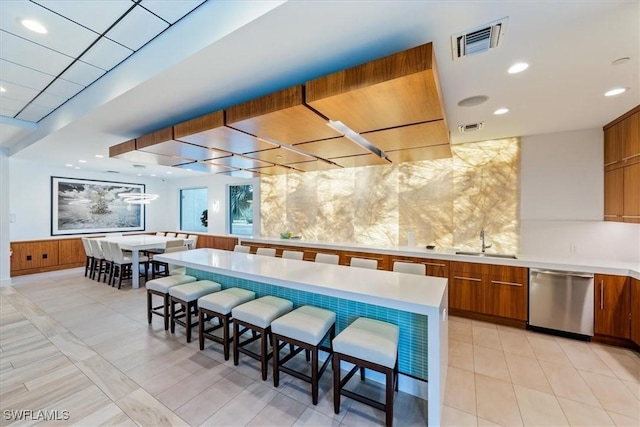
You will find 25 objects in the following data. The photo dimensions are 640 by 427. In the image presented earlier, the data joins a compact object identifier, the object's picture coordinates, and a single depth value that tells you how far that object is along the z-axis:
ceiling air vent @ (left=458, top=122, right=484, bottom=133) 3.39
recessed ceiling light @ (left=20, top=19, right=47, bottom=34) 1.94
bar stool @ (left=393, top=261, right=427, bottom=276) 2.83
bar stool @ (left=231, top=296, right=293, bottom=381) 2.26
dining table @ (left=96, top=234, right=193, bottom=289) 5.38
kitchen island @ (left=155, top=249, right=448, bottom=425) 1.73
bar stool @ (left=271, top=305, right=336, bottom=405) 1.96
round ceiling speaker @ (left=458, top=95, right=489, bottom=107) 2.62
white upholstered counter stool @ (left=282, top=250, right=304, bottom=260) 3.74
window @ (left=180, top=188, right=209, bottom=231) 8.92
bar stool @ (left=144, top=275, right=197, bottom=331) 3.19
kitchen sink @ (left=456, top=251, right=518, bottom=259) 3.74
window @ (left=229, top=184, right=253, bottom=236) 7.76
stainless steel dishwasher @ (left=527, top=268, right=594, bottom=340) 2.99
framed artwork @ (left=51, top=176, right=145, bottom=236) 7.02
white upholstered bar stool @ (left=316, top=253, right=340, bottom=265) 3.45
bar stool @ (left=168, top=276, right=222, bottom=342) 2.92
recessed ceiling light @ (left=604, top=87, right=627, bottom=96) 2.43
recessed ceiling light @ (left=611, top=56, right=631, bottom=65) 1.95
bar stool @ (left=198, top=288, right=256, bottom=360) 2.56
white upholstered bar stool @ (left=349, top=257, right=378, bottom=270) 3.08
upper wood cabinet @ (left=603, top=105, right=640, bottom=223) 2.83
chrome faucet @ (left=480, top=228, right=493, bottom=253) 3.88
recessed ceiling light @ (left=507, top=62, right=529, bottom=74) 2.04
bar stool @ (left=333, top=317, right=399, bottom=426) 1.69
